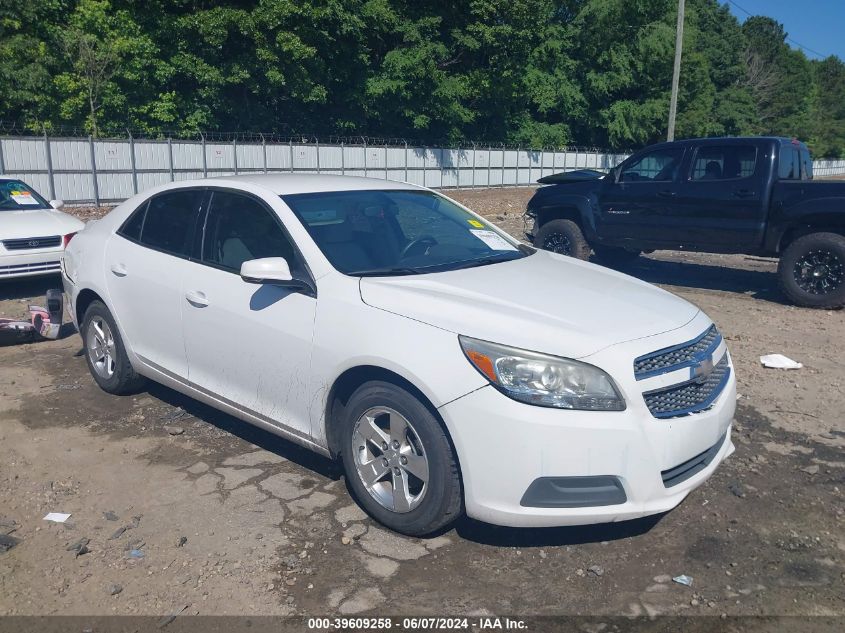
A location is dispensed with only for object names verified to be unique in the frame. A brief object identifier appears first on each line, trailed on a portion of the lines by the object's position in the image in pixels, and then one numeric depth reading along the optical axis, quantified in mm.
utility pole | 24539
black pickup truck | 8953
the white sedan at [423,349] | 3219
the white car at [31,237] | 8930
